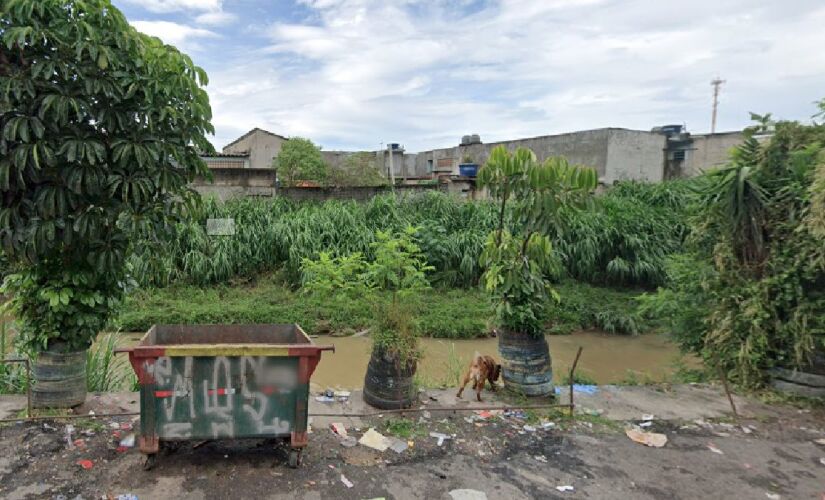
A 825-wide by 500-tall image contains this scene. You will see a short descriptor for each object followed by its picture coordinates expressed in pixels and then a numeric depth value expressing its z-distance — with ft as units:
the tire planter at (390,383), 13.24
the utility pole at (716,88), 101.09
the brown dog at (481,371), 14.40
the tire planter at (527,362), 14.25
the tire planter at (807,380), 15.07
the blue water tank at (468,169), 51.36
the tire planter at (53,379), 12.07
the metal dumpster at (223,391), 9.79
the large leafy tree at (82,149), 10.16
